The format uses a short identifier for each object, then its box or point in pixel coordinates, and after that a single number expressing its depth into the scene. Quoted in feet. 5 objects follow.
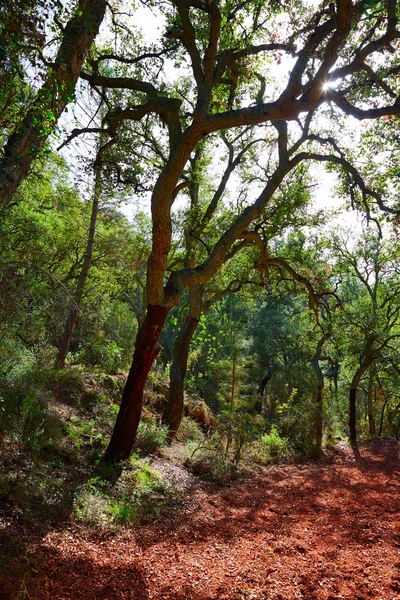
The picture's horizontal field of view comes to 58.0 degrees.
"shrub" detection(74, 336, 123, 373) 37.47
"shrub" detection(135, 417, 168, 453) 24.58
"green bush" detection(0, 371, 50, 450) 15.40
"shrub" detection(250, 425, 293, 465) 33.25
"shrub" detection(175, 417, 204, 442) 32.05
